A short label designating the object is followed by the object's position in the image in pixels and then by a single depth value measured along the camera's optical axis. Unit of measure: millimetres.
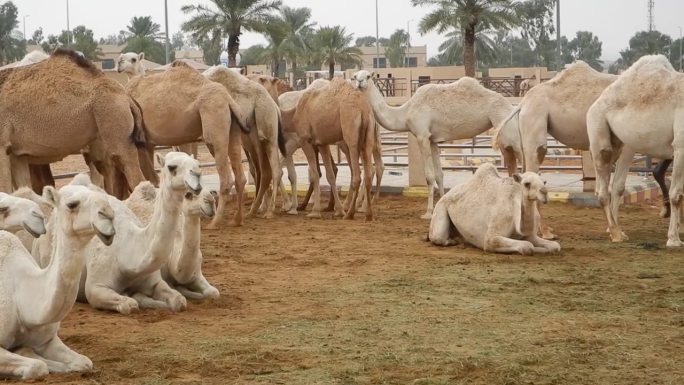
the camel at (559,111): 13391
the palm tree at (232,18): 43219
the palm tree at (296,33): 57903
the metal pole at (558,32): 37625
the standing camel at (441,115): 15250
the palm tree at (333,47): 56469
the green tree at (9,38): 61000
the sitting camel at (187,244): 7869
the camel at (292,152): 15797
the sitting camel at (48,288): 5855
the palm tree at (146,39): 62531
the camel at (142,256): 7574
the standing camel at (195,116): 13555
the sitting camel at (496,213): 10781
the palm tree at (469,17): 40844
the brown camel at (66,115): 11188
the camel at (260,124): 14898
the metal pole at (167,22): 39631
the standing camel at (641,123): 11500
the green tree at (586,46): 113938
